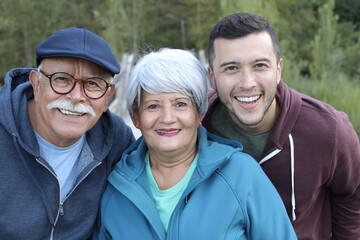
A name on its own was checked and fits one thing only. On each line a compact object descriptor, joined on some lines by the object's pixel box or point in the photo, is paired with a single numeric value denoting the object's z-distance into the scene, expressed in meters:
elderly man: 2.37
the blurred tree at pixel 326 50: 8.42
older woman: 2.22
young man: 2.55
